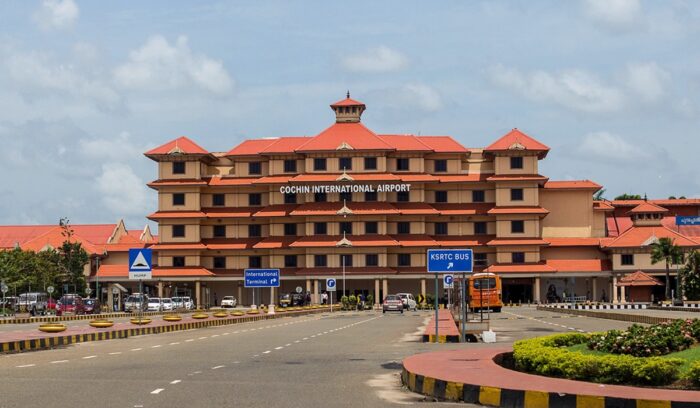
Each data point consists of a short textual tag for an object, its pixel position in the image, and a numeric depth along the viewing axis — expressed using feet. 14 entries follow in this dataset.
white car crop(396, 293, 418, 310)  291.26
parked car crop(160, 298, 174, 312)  293.57
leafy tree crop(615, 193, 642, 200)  522.88
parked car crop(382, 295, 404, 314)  262.24
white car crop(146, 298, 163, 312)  287.73
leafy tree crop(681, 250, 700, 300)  306.35
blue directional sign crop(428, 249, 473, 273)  87.71
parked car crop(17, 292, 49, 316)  245.49
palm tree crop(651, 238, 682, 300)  325.83
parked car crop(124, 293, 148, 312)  279.49
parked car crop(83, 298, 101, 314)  259.68
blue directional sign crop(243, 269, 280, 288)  220.43
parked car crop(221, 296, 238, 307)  336.29
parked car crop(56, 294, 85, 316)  244.81
